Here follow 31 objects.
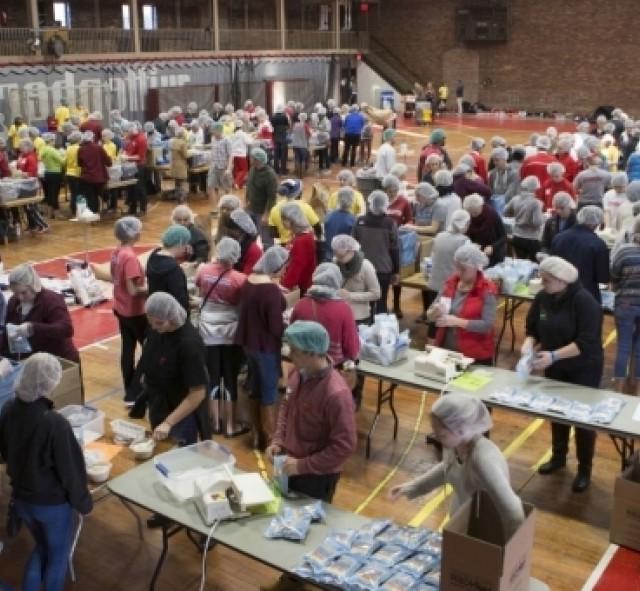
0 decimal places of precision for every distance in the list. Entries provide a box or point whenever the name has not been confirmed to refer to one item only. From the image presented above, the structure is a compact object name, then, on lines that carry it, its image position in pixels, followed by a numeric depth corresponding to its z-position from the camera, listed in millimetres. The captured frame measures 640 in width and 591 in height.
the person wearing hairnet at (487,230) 7922
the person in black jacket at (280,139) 17812
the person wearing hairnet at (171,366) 4508
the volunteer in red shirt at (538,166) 10406
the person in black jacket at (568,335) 5012
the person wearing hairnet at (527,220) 8453
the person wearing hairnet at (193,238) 7246
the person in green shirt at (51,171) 13406
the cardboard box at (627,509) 4461
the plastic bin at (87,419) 5324
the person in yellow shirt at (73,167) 13070
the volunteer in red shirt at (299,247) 6871
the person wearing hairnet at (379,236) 7426
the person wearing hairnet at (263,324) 5520
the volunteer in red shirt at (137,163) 14047
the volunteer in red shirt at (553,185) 9453
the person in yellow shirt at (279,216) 8227
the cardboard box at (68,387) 5359
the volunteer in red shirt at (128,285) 6266
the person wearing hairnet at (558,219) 7688
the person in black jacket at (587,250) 6555
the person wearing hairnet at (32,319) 5438
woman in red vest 5461
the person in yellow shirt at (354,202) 8930
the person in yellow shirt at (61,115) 17891
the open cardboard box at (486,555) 3078
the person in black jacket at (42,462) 3795
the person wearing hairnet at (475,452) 3271
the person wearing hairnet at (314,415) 3842
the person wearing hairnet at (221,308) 5852
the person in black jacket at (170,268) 5984
